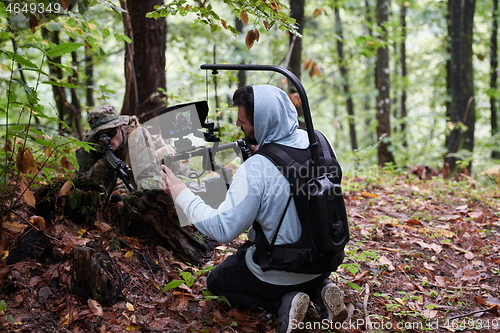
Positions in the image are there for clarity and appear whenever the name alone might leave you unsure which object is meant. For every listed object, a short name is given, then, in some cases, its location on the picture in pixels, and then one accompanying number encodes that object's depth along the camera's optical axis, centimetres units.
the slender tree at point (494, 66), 1268
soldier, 407
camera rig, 307
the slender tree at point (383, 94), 1039
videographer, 255
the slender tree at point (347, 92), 1371
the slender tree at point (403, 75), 1411
